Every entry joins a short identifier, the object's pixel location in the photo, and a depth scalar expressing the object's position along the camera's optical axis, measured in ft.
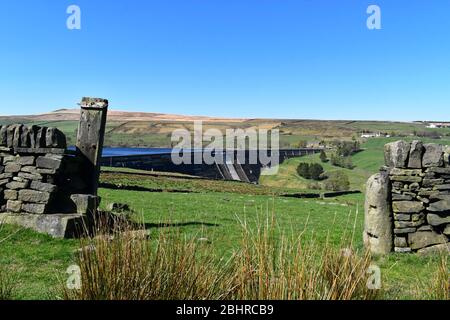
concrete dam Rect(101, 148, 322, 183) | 170.60
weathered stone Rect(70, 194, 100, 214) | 32.42
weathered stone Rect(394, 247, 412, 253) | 30.07
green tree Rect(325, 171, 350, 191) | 179.42
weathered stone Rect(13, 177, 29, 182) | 33.39
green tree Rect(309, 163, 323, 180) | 221.87
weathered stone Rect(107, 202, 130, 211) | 46.13
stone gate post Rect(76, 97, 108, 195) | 36.11
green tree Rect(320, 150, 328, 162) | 277.60
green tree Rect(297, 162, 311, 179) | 225.15
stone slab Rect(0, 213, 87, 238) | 30.37
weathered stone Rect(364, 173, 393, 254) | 30.35
